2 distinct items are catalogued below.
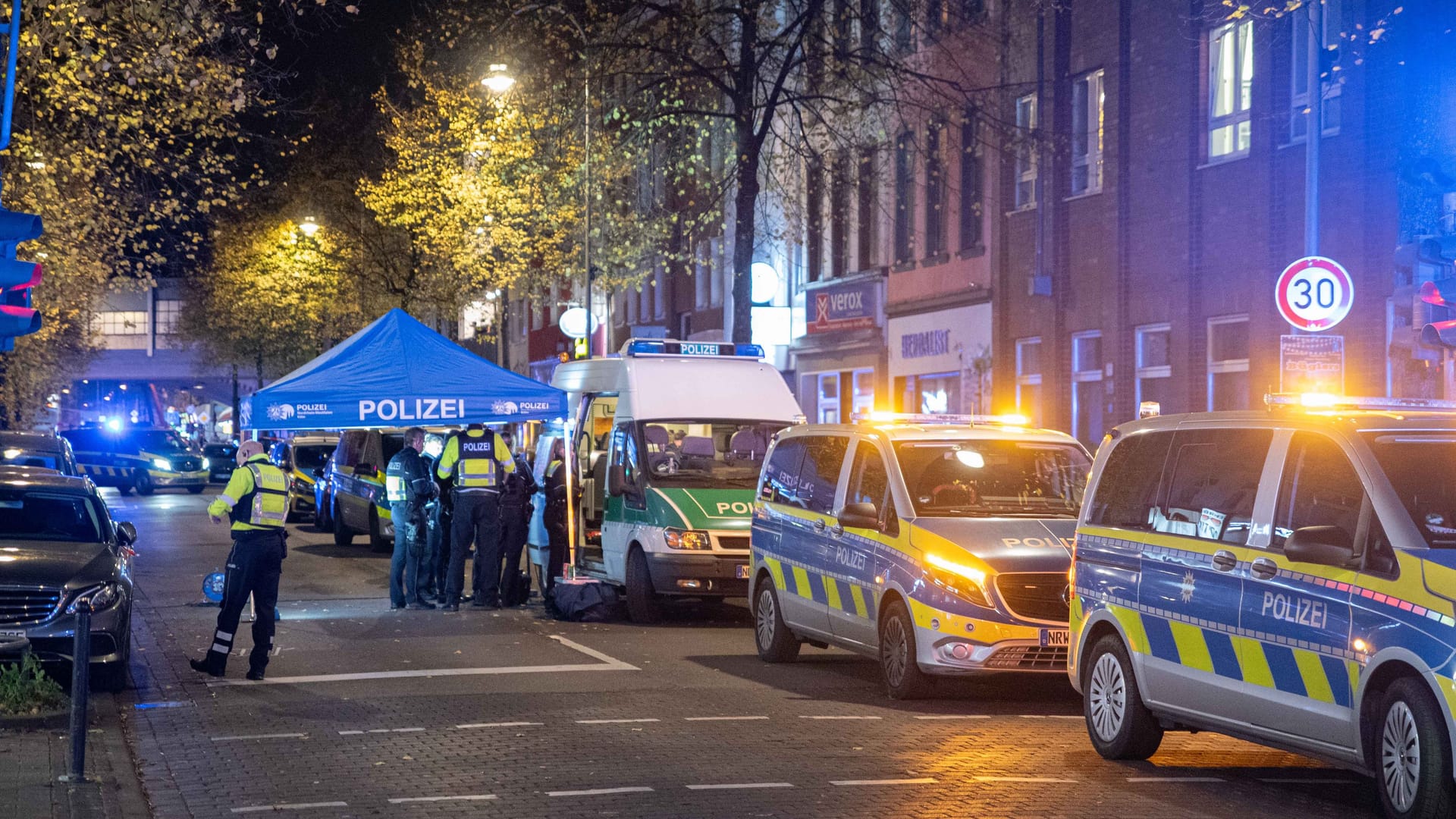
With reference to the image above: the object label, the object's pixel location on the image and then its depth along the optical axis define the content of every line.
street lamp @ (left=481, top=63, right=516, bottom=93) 29.82
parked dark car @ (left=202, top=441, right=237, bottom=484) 60.41
